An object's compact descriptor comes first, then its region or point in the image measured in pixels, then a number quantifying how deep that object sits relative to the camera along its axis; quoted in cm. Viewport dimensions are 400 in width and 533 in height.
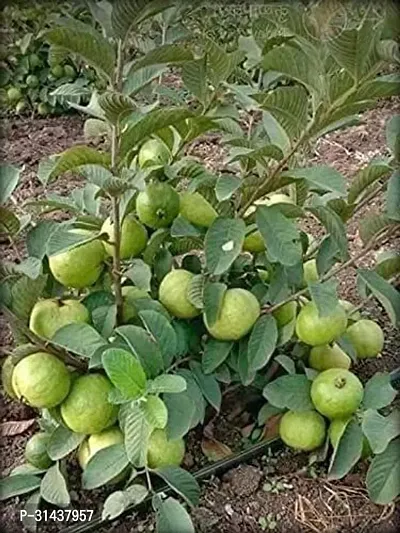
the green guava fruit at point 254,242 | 141
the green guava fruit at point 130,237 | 133
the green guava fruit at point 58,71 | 346
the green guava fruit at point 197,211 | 135
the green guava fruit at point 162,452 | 130
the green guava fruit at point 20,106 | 353
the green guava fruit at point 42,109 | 351
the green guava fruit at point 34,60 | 351
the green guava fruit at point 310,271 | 146
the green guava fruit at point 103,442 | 130
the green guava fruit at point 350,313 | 154
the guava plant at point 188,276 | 114
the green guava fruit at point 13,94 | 350
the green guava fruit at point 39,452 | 138
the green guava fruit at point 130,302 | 135
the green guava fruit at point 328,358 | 147
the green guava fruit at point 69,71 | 353
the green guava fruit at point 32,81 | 354
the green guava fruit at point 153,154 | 134
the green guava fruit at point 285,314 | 141
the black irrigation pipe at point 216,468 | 132
